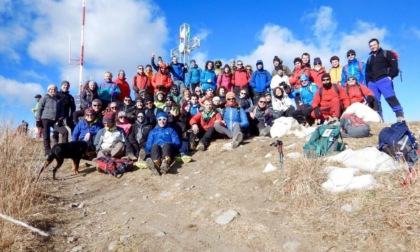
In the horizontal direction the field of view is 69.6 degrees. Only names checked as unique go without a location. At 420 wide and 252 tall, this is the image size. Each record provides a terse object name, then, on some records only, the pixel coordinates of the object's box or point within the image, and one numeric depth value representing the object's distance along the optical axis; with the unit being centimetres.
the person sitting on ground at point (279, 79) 1087
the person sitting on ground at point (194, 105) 1001
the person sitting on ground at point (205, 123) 871
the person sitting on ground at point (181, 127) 782
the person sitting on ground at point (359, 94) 887
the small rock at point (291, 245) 381
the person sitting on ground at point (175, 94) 1147
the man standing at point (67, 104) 936
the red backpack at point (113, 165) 721
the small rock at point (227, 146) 811
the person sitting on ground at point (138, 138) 820
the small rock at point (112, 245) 413
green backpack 600
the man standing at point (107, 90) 1052
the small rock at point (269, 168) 603
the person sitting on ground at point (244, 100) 1044
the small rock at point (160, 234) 434
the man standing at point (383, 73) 862
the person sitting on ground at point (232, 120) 868
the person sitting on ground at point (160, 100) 994
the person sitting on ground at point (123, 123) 871
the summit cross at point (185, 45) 2312
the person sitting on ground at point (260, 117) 967
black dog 715
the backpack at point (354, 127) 708
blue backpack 532
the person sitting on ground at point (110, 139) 806
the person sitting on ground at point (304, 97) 951
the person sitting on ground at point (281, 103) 987
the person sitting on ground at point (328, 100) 881
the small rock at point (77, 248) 411
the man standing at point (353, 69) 977
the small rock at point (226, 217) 456
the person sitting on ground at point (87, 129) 862
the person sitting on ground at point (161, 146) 691
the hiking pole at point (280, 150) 594
